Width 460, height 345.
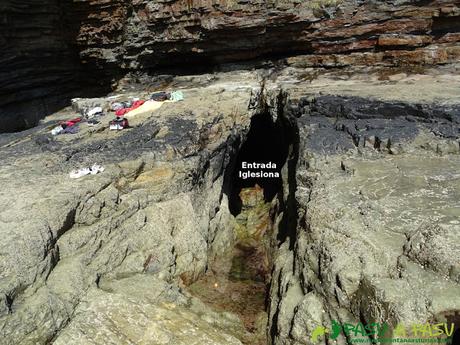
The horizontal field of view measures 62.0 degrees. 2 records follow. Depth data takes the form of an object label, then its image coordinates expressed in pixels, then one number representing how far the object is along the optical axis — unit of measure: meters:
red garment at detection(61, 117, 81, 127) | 8.93
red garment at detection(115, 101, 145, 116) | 9.29
